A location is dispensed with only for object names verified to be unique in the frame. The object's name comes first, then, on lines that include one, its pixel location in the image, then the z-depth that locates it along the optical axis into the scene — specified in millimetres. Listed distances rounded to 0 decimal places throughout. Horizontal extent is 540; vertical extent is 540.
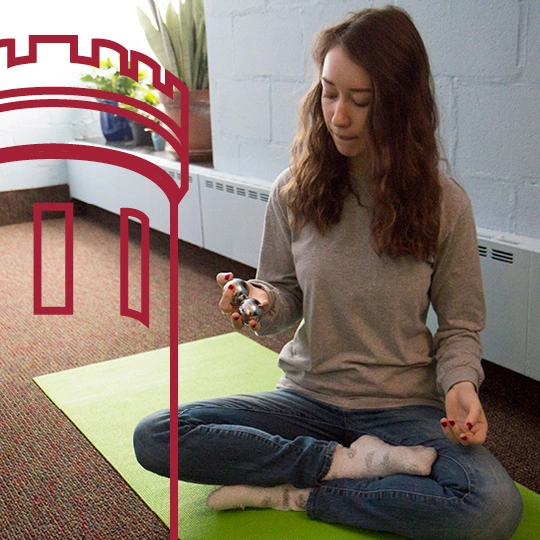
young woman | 1196
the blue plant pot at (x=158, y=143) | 3364
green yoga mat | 1270
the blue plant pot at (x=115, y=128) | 3695
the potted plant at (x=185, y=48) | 2951
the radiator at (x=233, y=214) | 2553
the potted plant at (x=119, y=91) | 3576
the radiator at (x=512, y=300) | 1625
